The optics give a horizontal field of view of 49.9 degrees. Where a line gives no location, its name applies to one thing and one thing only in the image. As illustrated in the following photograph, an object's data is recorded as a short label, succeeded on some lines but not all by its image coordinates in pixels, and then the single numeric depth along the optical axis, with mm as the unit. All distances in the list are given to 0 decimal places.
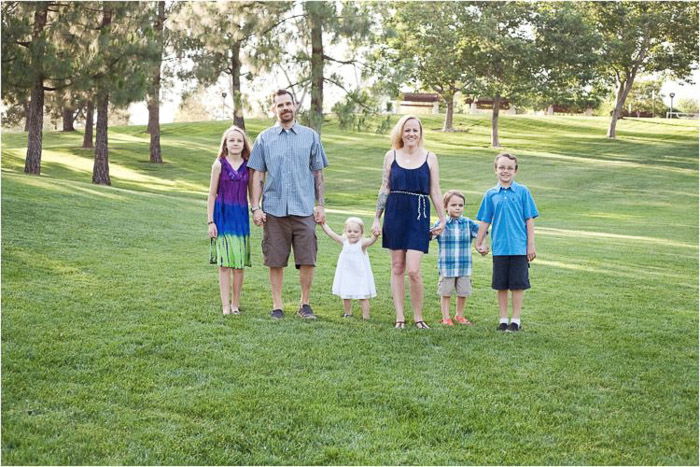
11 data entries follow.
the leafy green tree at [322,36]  23516
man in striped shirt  6754
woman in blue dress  6609
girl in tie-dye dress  6863
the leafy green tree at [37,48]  19984
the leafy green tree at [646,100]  66250
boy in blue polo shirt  6805
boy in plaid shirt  7215
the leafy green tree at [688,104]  73188
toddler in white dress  7113
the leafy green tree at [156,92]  23495
